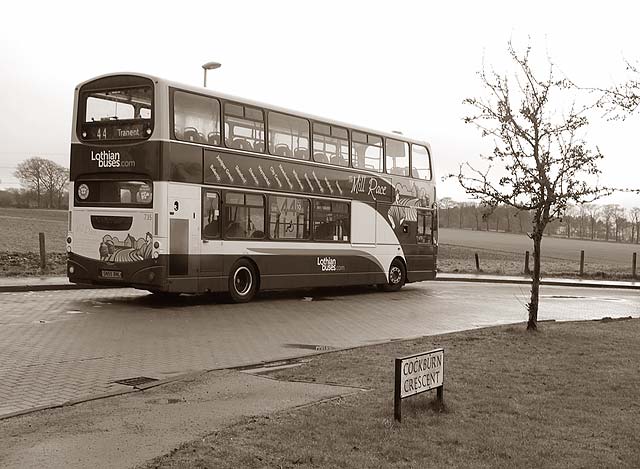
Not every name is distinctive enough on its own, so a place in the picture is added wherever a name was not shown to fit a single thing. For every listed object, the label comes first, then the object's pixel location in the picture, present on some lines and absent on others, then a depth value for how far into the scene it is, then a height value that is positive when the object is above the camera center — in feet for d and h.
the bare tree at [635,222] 341.88 +9.03
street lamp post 81.46 +18.46
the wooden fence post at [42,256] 78.48 -1.80
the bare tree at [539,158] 40.24 +4.36
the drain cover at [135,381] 28.25 -5.30
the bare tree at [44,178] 270.67 +21.78
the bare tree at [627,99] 36.32 +6.77
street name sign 20.79 -3.78
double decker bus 52.44 +3.58
